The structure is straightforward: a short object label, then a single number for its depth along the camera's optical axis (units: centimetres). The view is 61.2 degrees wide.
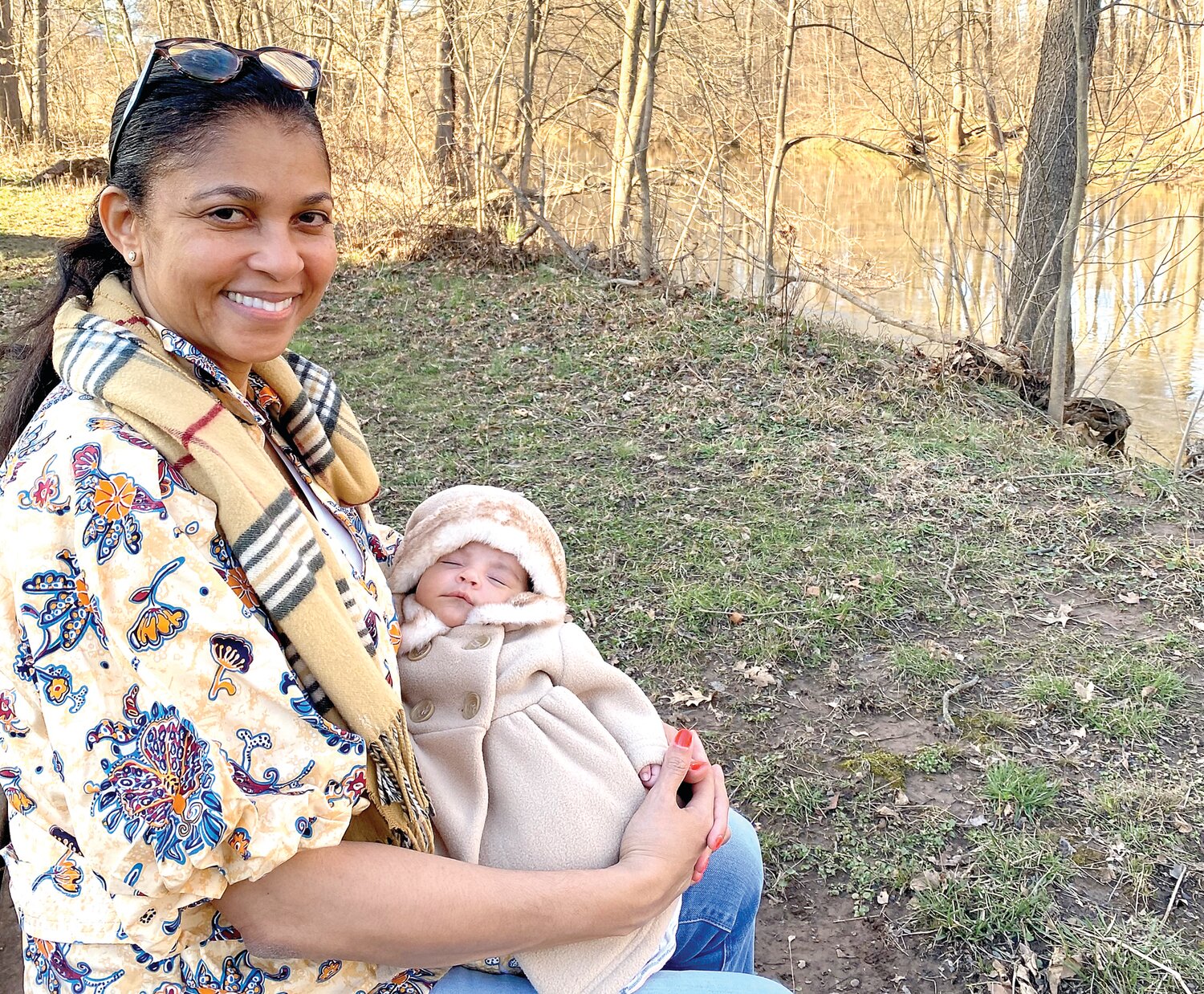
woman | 112
